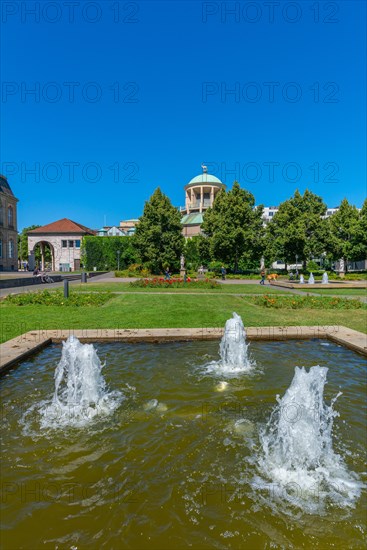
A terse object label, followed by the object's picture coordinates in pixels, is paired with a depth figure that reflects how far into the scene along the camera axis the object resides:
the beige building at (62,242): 67.25
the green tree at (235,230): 43.09
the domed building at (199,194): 72.50
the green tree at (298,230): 43.22
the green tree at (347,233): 45.85
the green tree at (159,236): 44.84
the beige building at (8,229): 54.56
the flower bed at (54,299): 15.32
